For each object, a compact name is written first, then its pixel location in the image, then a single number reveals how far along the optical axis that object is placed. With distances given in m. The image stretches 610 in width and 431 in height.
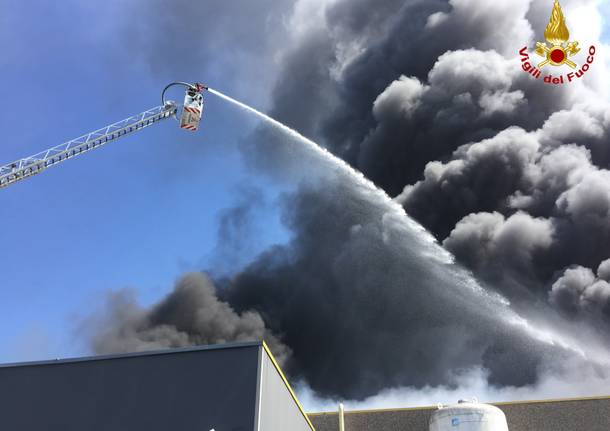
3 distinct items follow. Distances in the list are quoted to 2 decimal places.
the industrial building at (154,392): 11.76
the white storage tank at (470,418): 18.64
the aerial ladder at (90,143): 26.82
